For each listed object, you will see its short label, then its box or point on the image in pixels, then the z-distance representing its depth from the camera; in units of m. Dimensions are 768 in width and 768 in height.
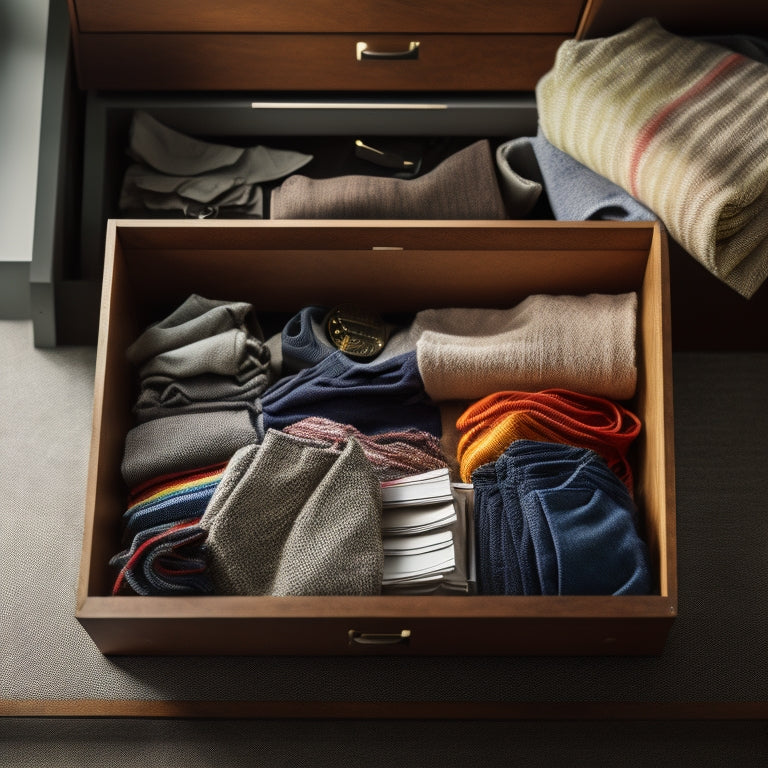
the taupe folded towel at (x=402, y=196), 1.53
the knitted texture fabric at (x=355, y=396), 1.38
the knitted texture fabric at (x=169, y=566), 1.21
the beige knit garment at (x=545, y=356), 1.37
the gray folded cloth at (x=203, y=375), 1.38
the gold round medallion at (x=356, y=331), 1.46
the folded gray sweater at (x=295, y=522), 1.22
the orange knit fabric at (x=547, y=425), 1.34
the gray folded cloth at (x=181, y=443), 1.33
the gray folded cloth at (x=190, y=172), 1.63
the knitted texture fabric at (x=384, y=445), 1.35
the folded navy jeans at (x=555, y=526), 1.23
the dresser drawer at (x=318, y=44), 1.57
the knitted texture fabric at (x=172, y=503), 1.28
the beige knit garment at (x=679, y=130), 1.32
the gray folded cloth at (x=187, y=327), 1.41
